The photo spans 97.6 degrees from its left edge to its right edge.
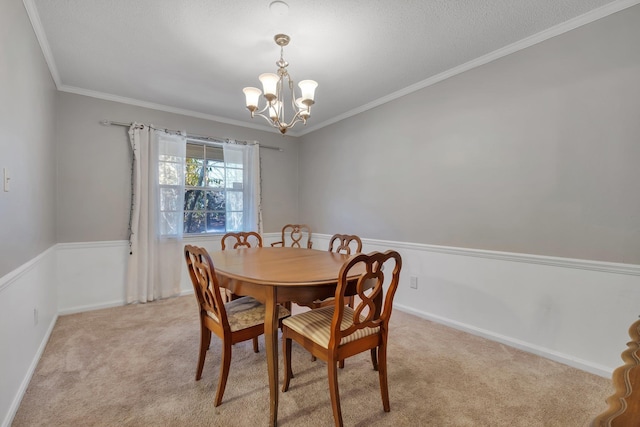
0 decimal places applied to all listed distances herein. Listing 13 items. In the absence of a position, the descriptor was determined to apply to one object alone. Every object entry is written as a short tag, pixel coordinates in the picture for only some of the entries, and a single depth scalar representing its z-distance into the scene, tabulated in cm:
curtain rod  315
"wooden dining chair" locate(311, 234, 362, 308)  221
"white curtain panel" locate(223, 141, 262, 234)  405
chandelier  189
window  379
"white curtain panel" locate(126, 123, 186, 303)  324
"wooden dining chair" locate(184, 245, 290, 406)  157
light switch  144
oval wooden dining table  146
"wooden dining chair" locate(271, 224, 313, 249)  430
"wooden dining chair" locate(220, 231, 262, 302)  254
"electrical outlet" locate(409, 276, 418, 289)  294
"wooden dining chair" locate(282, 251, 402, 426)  136
